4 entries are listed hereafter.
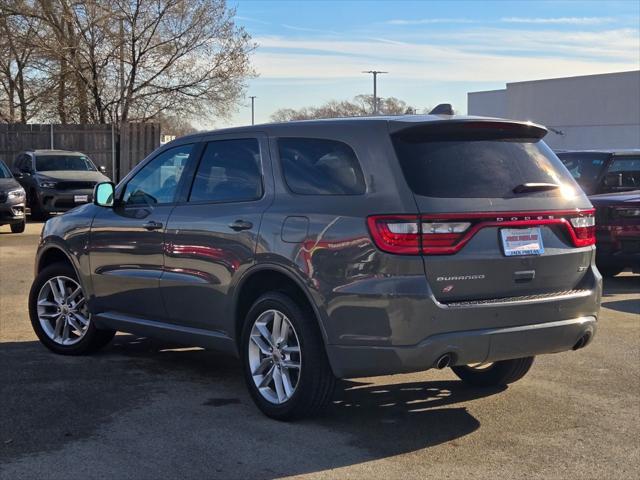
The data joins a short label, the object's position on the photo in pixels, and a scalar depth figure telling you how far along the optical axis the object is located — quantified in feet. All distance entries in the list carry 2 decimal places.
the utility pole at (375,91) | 231.34
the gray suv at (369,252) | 16.26
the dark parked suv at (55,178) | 70.03
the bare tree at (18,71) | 94.43
